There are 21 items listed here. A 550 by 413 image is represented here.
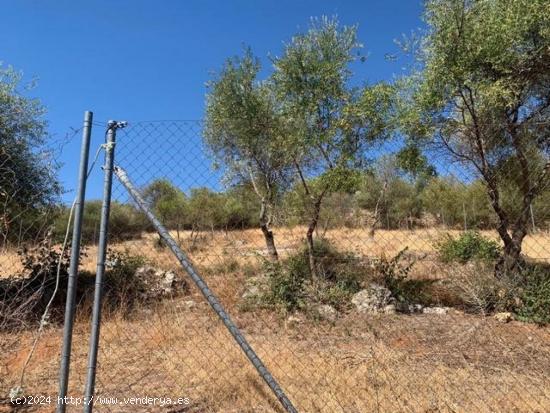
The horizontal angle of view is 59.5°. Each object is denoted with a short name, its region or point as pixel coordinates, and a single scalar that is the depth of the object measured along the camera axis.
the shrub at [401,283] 10.02
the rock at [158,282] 10.25
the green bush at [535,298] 8.24
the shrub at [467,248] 12.54
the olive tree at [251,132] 12.06
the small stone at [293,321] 8.31
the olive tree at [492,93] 8.66
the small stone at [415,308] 9.60
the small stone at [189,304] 9.39
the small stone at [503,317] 8.42
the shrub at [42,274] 7.52
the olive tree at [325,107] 10.43
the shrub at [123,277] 9.01
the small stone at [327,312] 8.79
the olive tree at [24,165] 7.66
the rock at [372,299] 9.42
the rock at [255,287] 9.62
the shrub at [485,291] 8.84
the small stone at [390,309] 9.37
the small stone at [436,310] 9.32
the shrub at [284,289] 9.30
